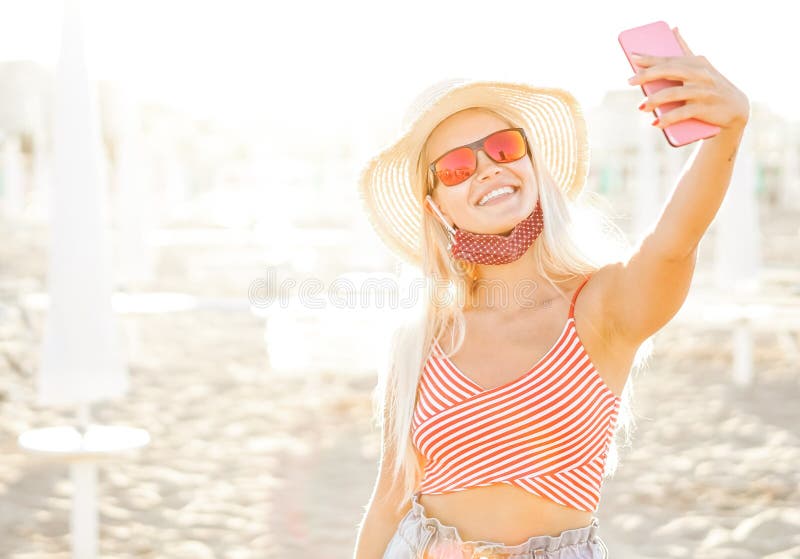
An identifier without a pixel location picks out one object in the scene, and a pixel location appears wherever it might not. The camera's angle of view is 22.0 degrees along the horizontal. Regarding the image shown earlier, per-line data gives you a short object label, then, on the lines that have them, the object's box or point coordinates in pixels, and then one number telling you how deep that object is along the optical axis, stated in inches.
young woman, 100.8
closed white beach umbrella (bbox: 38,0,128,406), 143.4
